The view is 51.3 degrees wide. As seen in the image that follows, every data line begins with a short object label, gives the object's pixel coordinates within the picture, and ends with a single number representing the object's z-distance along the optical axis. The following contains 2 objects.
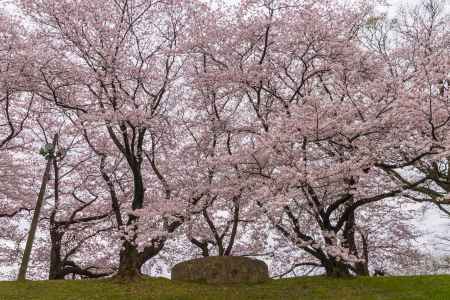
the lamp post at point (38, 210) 18.06
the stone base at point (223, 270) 18.64
